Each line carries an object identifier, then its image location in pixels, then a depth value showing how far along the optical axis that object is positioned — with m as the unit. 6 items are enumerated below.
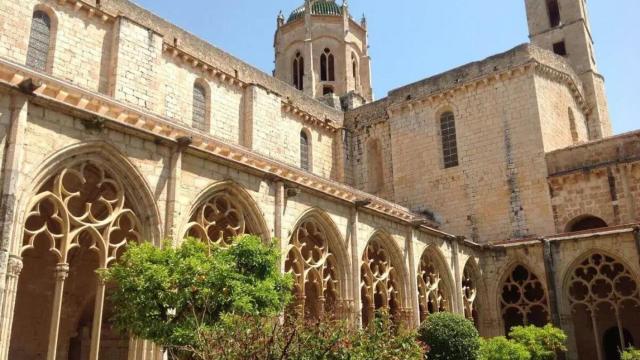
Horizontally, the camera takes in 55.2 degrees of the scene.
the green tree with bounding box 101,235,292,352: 7.48
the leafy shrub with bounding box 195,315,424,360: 5.60
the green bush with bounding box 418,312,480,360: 12.95
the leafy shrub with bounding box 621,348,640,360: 13.23
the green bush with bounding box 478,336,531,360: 13.63
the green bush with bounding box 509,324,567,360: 14.67
